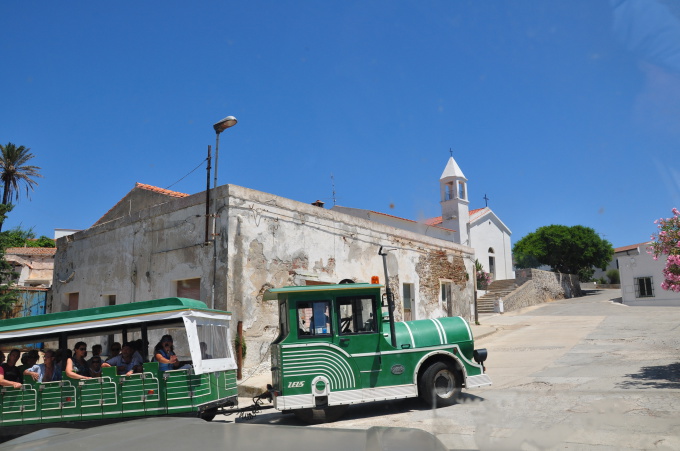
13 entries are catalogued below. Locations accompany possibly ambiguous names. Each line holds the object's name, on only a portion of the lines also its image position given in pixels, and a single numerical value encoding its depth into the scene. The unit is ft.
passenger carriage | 24.31
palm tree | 136.46
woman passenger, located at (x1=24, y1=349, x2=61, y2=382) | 25.94
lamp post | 41.39
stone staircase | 97.30
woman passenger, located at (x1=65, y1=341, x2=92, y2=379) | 25.18
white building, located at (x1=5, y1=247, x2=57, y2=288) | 134.00
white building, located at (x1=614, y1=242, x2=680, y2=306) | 95.10
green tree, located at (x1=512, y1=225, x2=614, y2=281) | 149.28
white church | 111.24
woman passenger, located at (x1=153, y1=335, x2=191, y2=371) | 25.80
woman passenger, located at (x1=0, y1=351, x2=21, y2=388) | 24.62
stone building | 41.88
